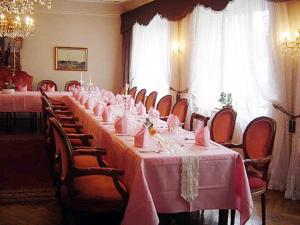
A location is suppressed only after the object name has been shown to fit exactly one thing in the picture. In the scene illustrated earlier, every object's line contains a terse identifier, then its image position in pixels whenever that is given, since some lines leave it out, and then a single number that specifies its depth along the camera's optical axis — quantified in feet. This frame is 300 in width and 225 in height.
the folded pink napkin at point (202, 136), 10.87
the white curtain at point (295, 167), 14.65
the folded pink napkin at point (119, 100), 19.20
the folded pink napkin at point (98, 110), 16.78
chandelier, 21.38
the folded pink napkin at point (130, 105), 18.49
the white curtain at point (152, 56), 26.76
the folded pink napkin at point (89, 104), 19.11
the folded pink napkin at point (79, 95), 22.74
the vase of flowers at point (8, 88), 27.02
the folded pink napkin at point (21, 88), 29.19
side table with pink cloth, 25.89
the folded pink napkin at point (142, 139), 10.30
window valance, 19.93
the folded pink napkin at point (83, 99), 21.16
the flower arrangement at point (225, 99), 18.71
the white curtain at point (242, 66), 15.55
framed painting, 33.14
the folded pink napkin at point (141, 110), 17.28
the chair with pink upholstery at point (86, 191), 9.42
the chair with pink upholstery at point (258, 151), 11.05
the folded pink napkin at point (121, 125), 12.34
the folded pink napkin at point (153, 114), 14.77
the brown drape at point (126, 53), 32.83
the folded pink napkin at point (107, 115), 14.78
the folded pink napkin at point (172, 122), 11.24
